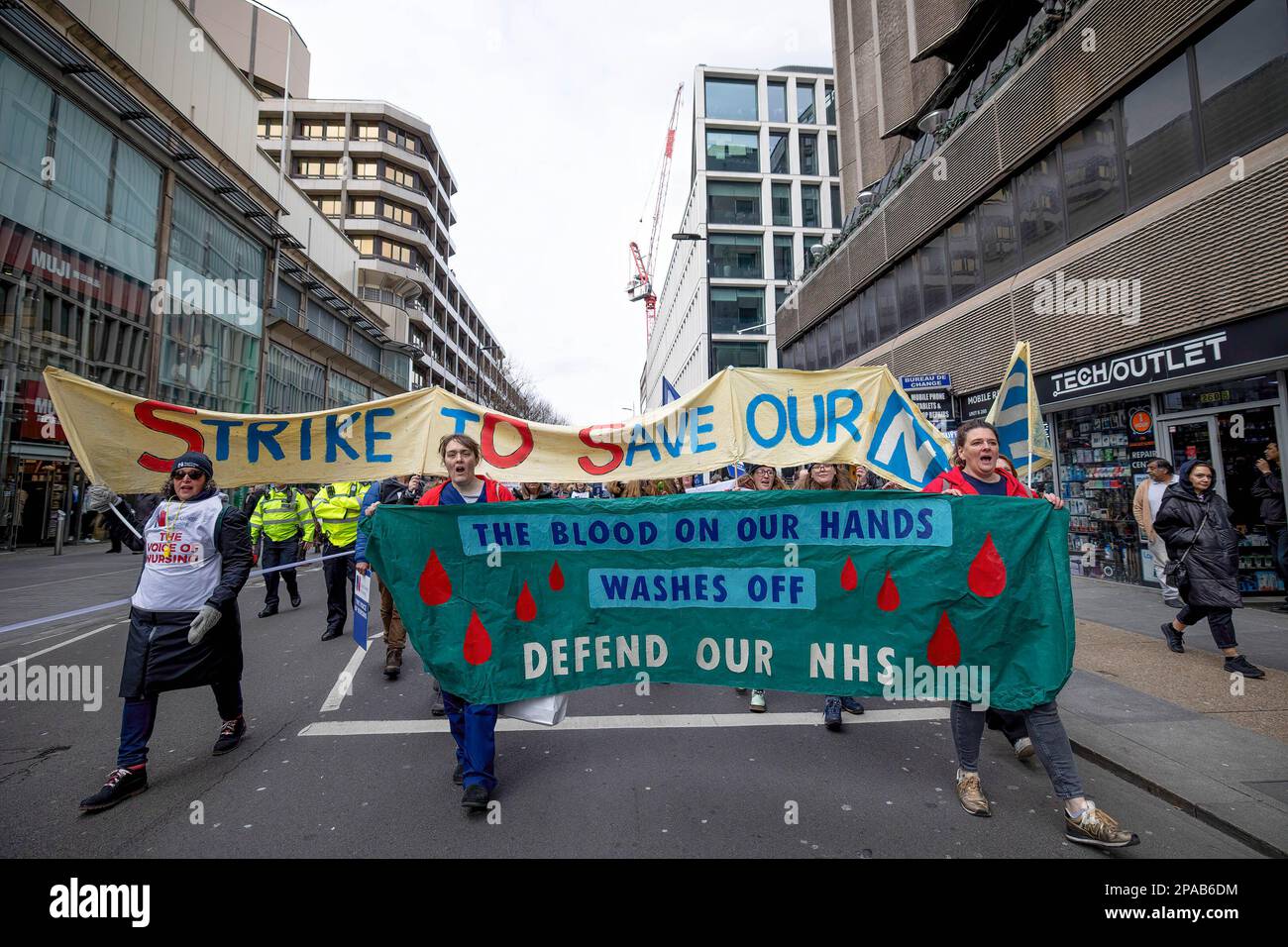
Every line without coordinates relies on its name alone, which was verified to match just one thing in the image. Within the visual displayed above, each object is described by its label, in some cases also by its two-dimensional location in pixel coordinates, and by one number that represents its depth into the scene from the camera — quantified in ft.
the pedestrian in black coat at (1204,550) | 17.66
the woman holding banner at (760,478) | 21.95
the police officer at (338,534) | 24.95
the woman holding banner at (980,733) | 9.53
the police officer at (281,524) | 31.60
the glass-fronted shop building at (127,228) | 50.80
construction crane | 410.72
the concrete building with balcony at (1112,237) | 26.30
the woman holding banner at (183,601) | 12.00
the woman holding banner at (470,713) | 11.08
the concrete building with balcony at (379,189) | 151.12
